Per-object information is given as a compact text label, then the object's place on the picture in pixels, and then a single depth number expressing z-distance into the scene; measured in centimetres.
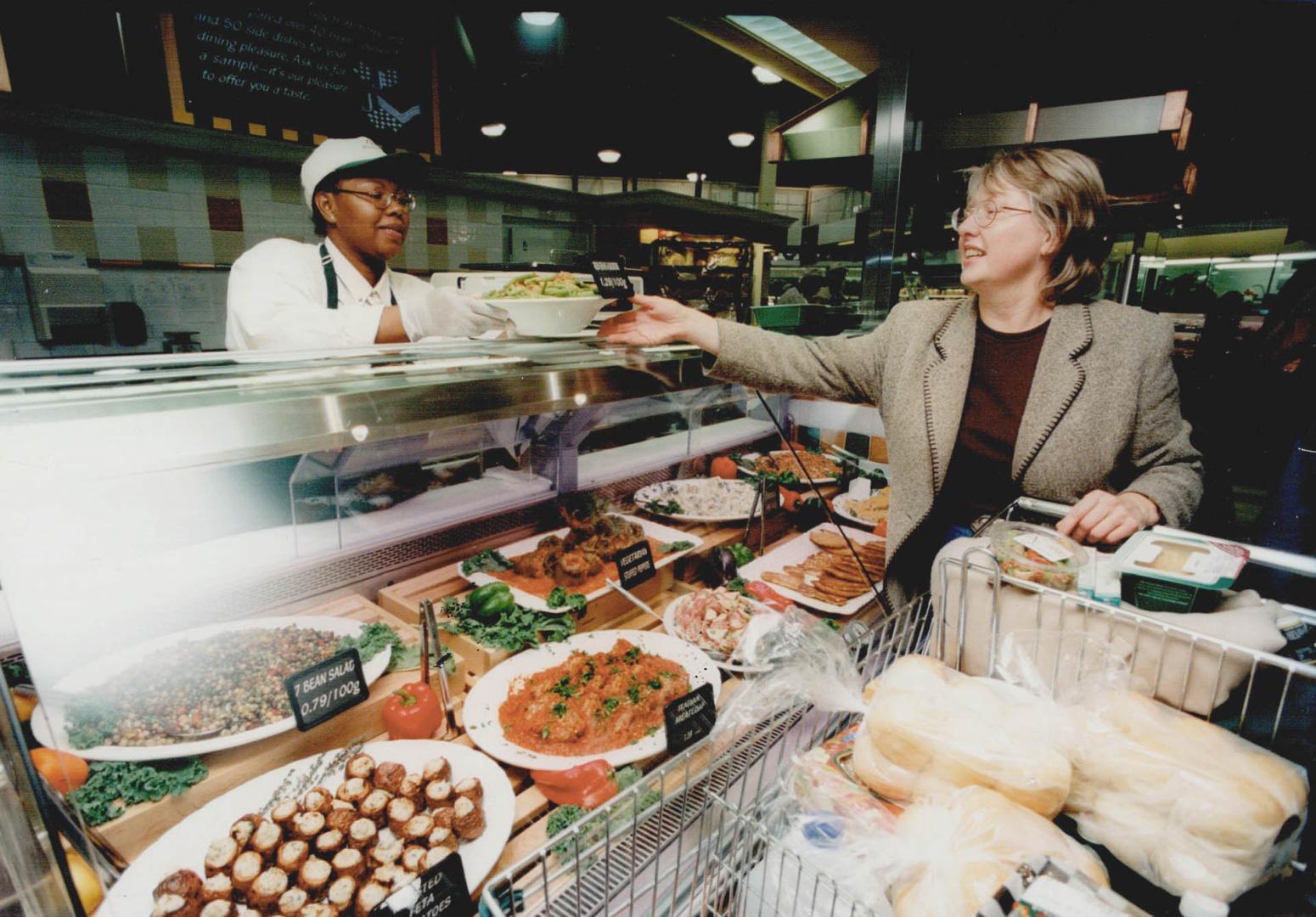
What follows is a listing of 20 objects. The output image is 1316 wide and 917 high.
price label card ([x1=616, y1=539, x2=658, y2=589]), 232
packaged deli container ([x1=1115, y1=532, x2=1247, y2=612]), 110
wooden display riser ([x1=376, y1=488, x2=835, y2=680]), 202
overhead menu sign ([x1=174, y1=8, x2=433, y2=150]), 437
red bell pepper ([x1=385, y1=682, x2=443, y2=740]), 166
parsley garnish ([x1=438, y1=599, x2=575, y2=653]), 205
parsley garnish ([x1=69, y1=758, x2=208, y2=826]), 135
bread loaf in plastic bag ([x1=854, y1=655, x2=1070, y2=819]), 97
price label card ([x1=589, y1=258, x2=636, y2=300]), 158
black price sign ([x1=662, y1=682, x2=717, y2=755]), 131
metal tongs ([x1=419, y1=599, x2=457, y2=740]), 170
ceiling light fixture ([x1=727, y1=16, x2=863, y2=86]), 308
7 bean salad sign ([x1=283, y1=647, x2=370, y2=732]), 154
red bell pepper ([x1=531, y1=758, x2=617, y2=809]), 148
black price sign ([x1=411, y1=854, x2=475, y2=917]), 98
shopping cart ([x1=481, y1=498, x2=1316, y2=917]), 96
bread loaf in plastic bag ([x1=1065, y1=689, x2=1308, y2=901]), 86
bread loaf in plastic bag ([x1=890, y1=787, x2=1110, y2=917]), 83
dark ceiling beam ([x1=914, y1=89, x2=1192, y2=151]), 240
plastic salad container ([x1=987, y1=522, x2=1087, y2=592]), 122
